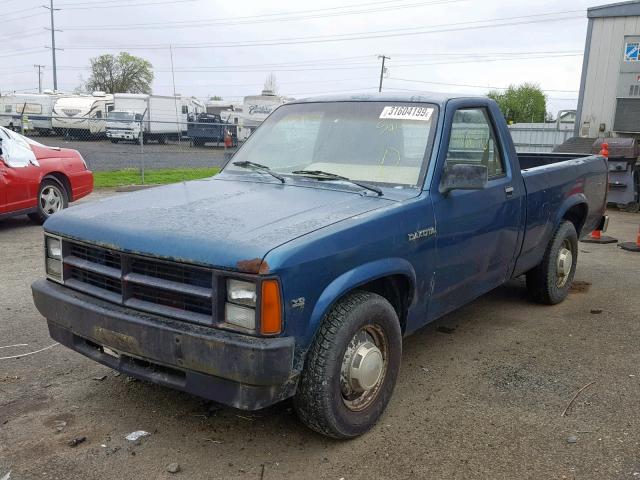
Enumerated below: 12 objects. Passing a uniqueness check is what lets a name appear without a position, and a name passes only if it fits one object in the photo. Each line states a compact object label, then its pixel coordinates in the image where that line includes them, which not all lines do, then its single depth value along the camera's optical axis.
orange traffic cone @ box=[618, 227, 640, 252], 7.99
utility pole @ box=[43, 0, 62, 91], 57.10
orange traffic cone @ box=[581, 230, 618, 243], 8.55
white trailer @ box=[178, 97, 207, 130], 38.55
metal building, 12.66
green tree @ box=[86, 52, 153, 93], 78.25
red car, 8.16
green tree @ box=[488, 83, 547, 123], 90.69
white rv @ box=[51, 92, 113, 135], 33.75
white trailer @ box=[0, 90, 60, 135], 36.01
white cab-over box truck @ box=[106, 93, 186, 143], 33.72
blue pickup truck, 2.65
